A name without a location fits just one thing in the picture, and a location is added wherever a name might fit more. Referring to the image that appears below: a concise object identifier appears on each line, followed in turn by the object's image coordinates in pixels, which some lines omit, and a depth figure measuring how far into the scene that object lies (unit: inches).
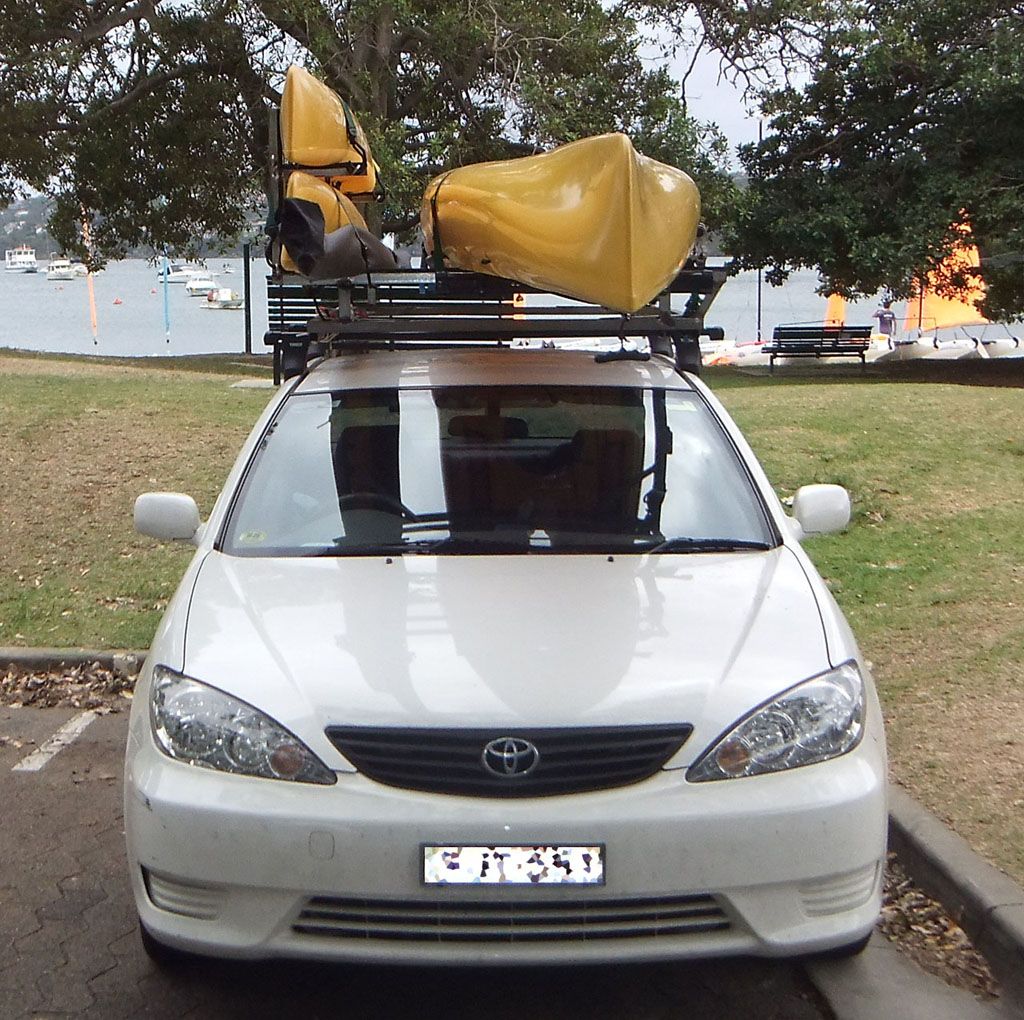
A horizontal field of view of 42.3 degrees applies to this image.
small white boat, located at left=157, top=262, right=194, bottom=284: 3714.6
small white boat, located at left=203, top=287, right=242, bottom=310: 3097.9
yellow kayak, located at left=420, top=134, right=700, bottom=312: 170.9
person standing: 1809.3
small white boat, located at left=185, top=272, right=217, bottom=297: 3572.8
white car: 114.5
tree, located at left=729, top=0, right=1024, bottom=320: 767.7
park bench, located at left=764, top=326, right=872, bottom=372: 1003.9
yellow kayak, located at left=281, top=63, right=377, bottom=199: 243.6
